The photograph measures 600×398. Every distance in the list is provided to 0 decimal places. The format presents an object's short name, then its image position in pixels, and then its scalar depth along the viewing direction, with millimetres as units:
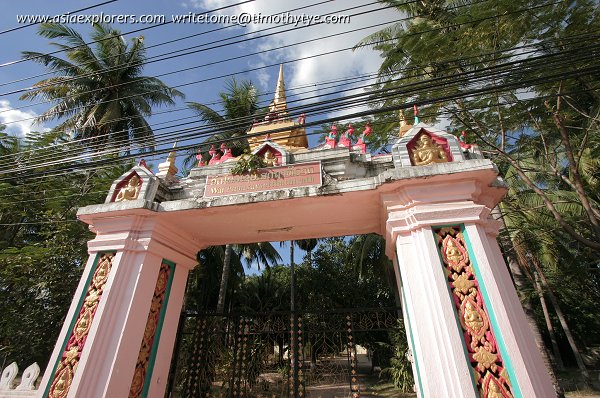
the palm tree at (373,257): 15602
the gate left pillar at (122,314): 4039
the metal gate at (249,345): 5340
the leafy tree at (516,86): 6270
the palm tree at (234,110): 15125
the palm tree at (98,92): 14117
